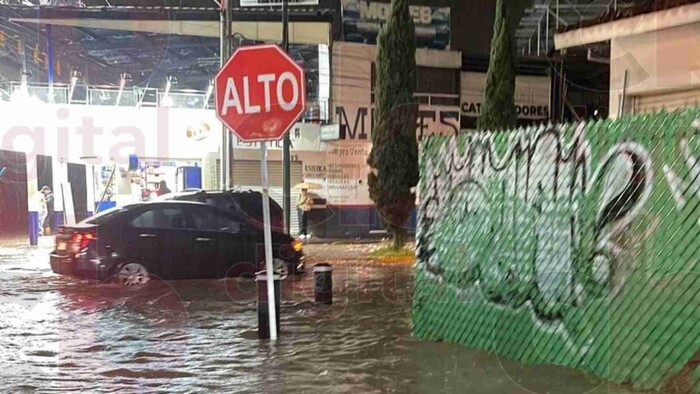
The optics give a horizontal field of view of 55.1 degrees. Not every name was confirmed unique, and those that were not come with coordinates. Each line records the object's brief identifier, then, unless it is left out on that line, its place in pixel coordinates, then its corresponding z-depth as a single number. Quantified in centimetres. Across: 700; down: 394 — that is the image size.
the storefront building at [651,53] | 924
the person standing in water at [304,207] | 2184
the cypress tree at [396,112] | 1714
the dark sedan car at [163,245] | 1184
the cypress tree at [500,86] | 1677
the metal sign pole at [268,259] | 764
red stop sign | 748
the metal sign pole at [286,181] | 1795
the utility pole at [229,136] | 1862
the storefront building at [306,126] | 2212
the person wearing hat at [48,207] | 2136
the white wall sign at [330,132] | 2209
